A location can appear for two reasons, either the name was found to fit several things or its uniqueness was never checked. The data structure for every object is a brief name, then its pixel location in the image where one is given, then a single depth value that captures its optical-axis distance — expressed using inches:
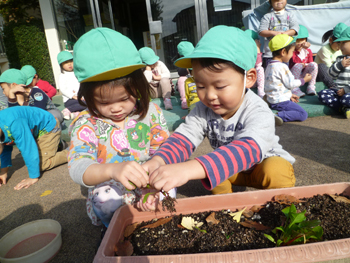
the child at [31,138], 99.0
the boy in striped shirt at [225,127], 41.5
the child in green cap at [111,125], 46.1
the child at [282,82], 139.6
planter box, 29.2
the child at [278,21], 163.0
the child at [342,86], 141.0
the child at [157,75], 183.2
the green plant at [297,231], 35.5
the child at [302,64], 171.9
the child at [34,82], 153.3
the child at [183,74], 160.7
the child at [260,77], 173.3
